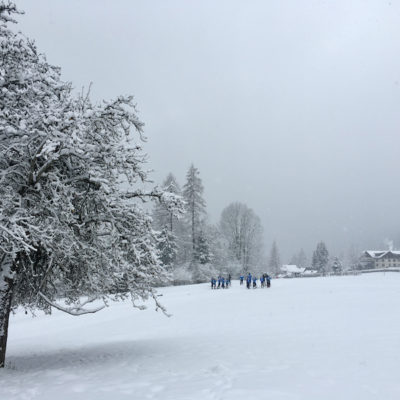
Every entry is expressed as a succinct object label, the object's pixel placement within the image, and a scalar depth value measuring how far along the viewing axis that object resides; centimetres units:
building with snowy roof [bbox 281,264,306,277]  12925
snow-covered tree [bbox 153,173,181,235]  4928
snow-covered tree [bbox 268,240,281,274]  11369
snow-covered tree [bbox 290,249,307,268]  16212
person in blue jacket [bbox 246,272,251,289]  3361
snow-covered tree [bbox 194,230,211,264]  4828
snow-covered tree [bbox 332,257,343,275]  9612
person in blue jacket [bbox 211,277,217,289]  3690
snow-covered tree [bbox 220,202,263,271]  5866
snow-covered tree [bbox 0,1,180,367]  831
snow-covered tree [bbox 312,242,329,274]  9642
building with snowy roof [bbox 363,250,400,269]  12465
